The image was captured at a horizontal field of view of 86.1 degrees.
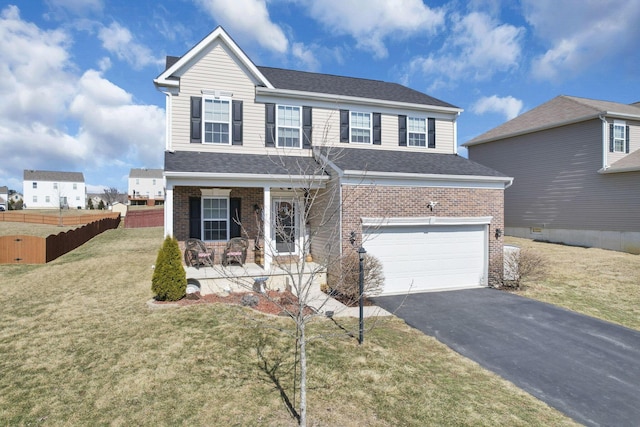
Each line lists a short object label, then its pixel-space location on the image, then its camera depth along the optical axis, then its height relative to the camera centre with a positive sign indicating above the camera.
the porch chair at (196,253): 11.35 -1.39
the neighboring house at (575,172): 17.39 +2.28
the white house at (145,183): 74.81 +6.39
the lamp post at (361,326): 6.65 -2.21
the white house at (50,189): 67.00 +4.55
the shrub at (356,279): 9.47 -1.87
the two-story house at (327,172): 10.80 +1.33
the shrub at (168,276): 8.81 -1.65
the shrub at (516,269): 11.61 -1.89
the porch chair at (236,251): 11.74 -1.36
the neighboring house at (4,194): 82.31 +4.41
